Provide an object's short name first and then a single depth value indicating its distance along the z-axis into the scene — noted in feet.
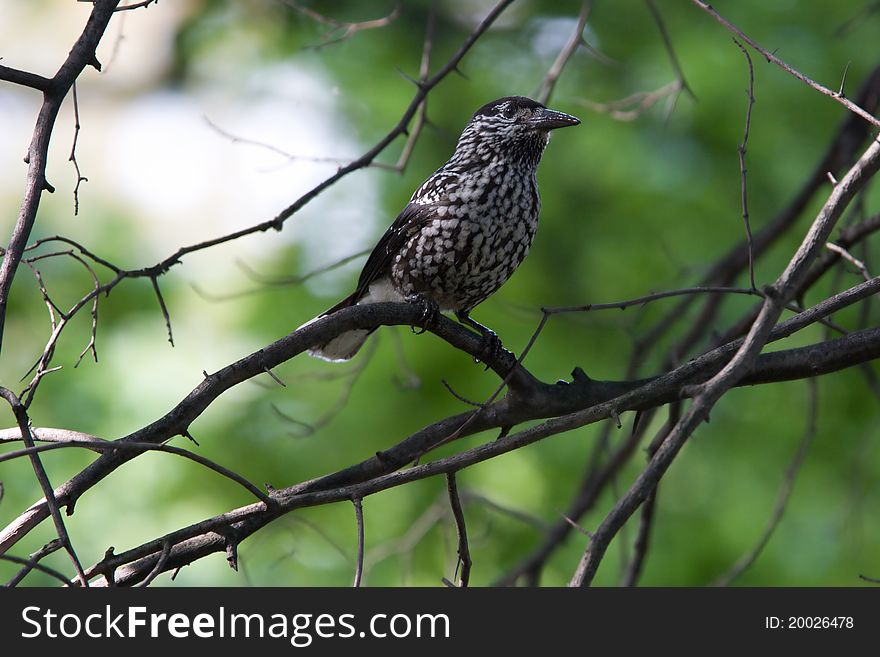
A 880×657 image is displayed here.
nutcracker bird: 26.71
